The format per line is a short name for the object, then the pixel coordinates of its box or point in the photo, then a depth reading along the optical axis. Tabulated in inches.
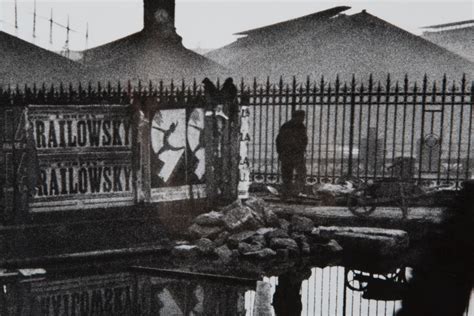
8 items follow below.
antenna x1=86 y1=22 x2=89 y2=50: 1712.6
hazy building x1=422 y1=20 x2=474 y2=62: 1524.4
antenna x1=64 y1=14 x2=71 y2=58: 1414.6
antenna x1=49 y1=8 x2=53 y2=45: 1504.6
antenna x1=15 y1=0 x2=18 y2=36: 1313.5
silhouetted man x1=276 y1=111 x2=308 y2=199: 510.9
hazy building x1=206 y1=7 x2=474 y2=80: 1165.7
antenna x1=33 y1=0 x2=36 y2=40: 1426.9
